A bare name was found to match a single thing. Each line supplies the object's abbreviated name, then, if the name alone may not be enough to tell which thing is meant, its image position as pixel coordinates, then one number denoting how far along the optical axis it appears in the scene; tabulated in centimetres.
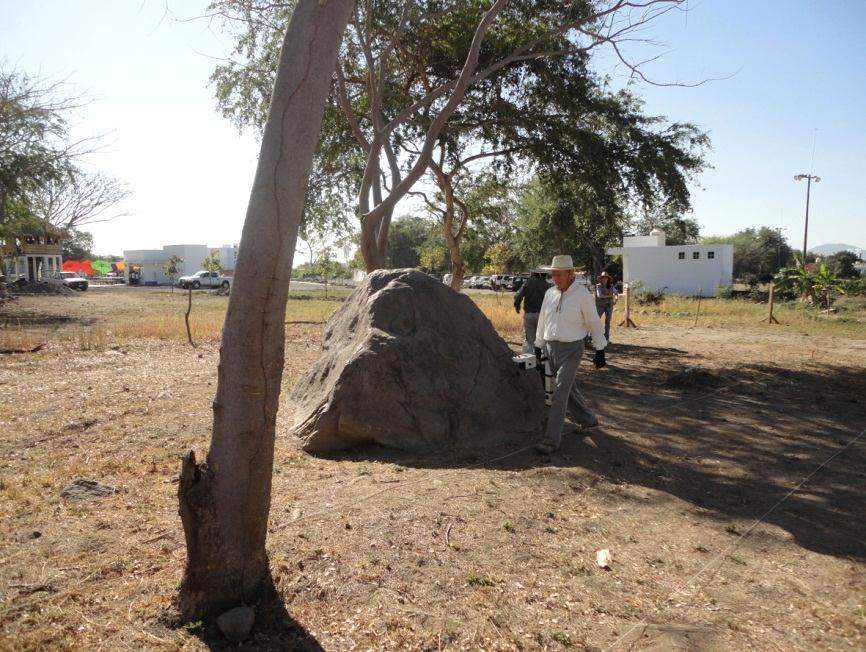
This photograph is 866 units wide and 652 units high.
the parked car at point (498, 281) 5386
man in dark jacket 1082
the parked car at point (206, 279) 5762
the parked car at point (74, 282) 5148
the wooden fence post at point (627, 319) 2014
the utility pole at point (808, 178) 5297
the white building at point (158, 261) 7994
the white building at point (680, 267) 4656
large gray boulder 620
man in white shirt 612
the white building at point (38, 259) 5903
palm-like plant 3052
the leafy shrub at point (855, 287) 3353
